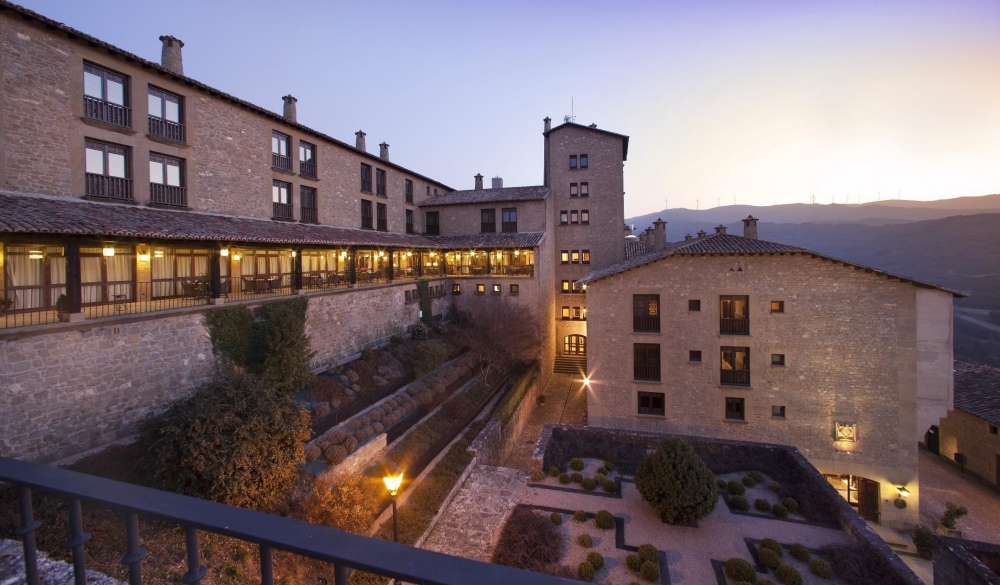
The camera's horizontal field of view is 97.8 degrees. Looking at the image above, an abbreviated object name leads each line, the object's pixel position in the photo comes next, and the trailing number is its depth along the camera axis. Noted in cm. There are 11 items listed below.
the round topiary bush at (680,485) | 1259
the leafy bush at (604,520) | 1276
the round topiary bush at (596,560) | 1107
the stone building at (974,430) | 2106
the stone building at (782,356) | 1792
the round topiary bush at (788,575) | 1065
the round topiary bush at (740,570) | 1059
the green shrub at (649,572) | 1066
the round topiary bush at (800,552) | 1155
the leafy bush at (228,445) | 1006
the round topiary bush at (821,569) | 1102
